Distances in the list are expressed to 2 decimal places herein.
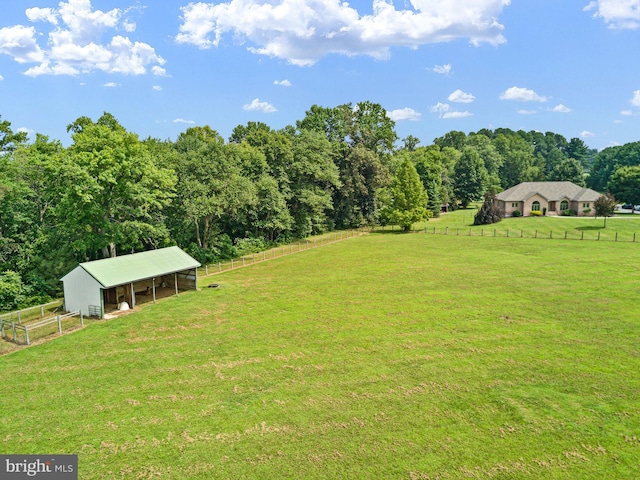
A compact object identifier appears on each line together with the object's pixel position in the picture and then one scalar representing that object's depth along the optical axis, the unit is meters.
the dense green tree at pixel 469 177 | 76.47
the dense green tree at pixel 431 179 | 66.38
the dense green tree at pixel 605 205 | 48.00
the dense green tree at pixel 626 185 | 57.79
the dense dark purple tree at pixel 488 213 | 54.38
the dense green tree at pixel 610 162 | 87.62
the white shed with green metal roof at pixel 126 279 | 21.39
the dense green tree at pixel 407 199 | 50.88
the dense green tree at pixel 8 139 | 36.81
